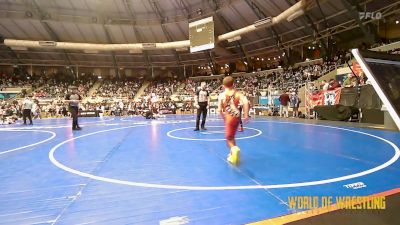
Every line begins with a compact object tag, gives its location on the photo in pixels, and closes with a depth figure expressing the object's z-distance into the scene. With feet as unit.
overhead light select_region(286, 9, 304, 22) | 70.43
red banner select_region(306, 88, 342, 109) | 46.09
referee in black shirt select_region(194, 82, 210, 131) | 32.24
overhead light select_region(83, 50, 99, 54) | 112.16
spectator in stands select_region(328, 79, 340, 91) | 48.28
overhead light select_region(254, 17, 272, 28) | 83.15
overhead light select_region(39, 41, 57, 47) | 102.32
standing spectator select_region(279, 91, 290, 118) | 54.44
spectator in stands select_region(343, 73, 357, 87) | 46.61
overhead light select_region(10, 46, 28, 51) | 103.19
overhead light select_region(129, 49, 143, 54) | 113.29
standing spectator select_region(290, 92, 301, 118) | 54.80
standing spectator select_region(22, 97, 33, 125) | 47.65
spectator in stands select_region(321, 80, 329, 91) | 50.70
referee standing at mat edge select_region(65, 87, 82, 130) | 35.55
